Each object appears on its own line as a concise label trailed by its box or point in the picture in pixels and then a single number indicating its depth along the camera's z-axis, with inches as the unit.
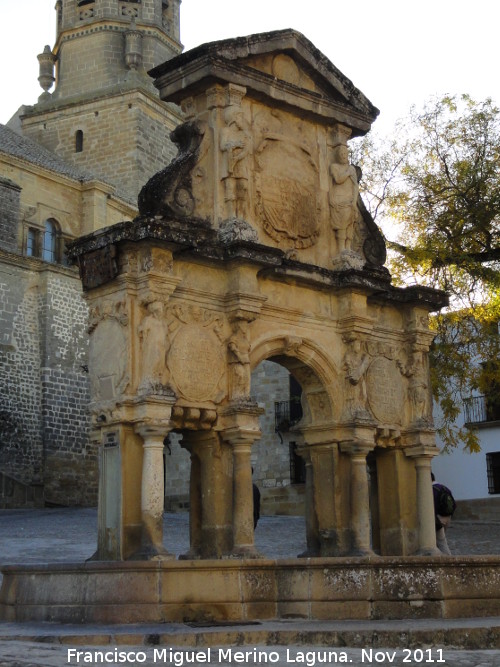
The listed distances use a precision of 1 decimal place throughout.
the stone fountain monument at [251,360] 378.3
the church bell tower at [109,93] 1621.6
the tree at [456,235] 724.0
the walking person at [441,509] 518.0
